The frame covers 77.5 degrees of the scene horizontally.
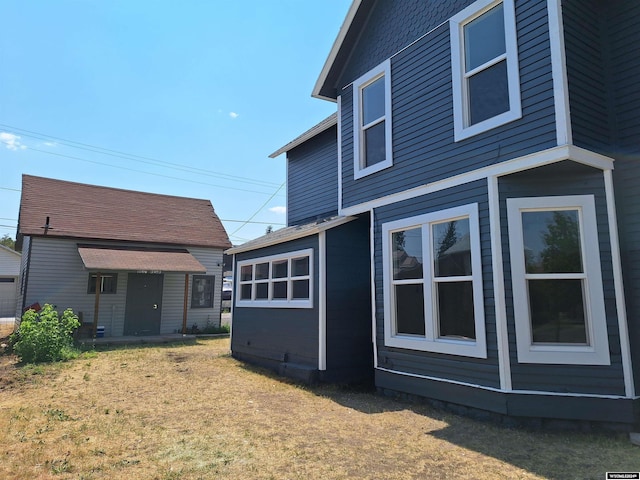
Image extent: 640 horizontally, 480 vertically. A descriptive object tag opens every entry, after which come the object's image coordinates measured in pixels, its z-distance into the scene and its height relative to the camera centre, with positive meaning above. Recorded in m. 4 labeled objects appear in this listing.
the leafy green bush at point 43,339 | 9.80 -1.01
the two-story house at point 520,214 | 4.67 +1.12
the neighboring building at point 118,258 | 14.15 +1.51
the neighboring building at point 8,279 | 28.20 +1.37
